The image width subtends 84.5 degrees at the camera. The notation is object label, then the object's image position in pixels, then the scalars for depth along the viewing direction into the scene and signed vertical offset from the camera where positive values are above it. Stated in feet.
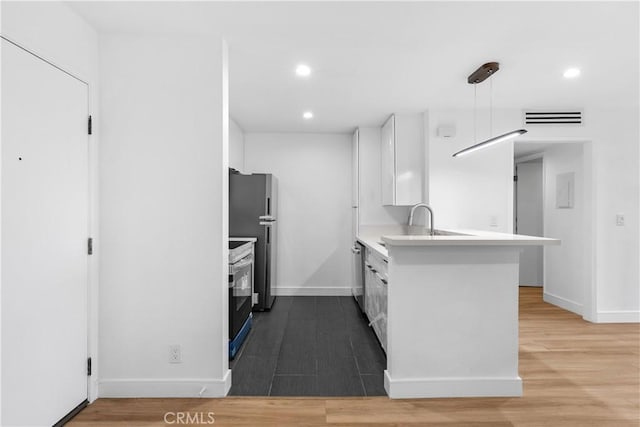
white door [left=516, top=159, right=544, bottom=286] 19.39 -0.11
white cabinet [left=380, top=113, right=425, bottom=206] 13.57 +2.05
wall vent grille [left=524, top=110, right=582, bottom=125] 13.07 +3.54
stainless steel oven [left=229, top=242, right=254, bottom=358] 9.41 -2.51
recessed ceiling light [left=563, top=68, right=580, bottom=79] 9.52 +3.84
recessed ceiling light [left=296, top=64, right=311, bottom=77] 9.28 +3.81
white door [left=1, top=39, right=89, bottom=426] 5.42 -0.52
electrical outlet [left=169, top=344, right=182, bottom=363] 7.54 -3.08
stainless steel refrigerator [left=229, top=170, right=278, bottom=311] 13.70 -0.02
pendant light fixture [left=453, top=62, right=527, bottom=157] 9.02 +3.70
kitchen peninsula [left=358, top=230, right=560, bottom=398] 7.55 -2.33
